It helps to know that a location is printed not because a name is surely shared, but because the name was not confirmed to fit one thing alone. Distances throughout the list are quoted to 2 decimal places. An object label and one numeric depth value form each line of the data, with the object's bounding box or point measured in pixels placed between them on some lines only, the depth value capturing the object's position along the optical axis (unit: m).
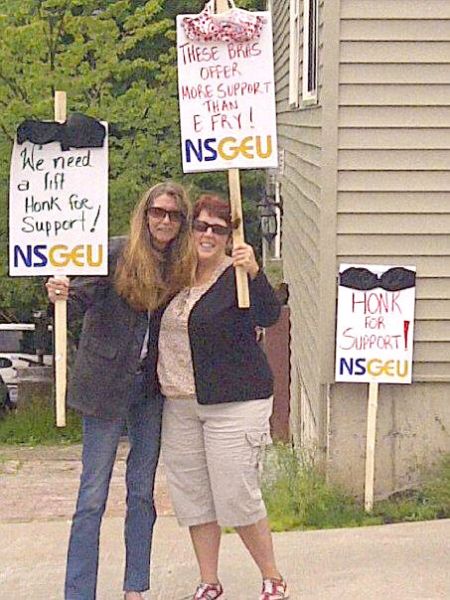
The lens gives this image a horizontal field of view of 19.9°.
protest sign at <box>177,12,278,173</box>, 5.00
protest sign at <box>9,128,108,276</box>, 5.15
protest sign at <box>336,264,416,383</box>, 7.09
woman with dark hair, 4.77
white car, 18.19
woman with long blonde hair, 4.83
